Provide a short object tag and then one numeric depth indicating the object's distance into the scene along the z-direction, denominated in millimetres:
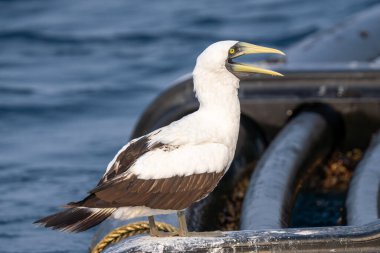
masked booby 8852
